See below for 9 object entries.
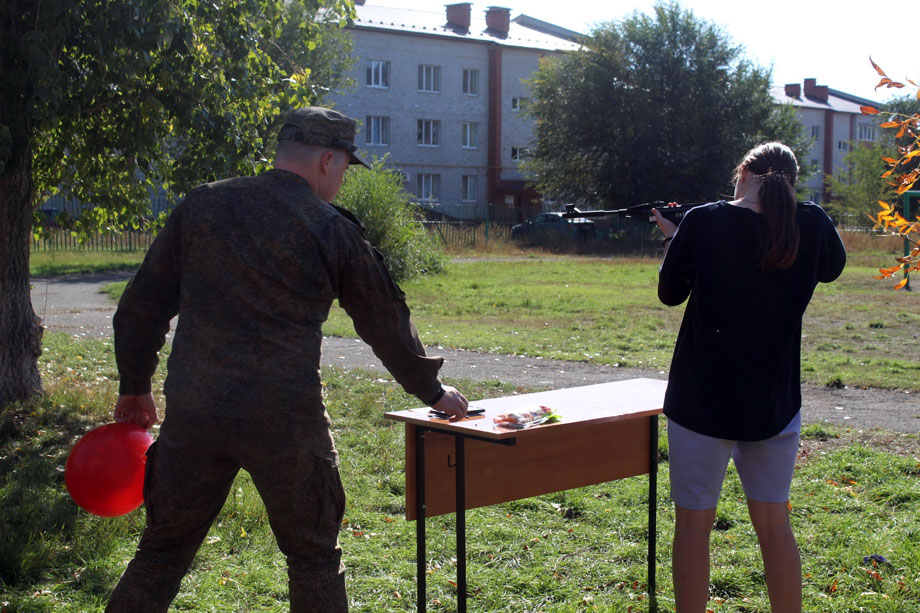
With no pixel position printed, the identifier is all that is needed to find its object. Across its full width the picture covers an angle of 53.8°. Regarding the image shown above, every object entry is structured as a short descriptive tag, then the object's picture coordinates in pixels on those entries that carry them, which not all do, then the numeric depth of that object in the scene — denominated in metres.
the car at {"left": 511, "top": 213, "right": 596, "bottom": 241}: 40.00
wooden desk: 3.51
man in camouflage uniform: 2.70
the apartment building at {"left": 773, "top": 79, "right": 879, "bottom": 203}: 68.69
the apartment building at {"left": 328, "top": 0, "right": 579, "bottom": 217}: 48.56
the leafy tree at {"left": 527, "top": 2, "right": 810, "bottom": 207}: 42.78
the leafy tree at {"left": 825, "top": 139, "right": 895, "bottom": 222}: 45.91
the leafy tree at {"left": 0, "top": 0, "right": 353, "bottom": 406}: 6.23
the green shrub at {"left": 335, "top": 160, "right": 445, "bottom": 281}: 21.48
